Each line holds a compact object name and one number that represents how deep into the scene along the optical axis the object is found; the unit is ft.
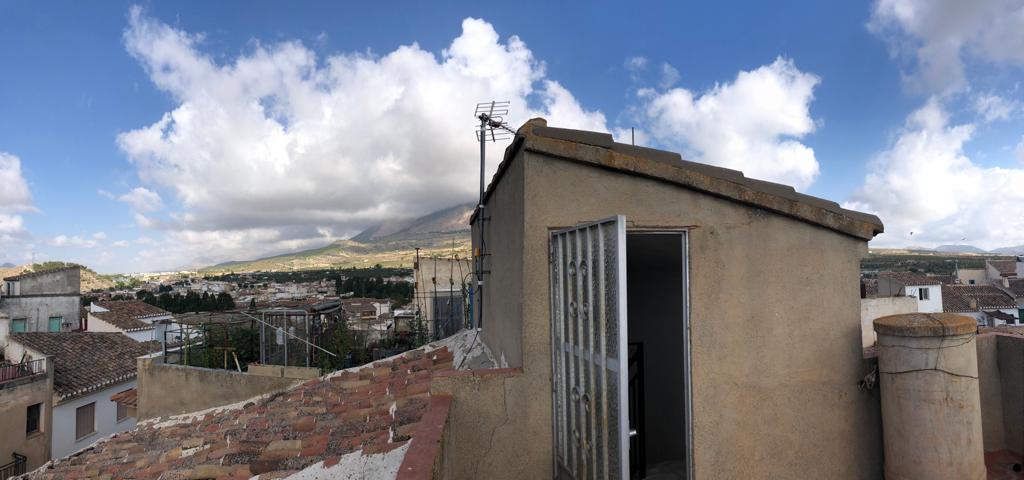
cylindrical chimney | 12.23
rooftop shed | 12.40
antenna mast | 23.88
